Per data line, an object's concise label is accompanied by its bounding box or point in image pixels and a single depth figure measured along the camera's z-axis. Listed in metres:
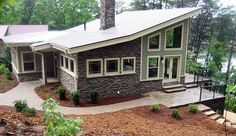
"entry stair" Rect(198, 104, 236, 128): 11.13
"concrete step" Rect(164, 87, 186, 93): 13.95
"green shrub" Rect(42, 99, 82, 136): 4.21
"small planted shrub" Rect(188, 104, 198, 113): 11.20
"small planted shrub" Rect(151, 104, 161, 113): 10.87
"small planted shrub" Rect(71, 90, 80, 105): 11.34
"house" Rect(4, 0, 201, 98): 11.97
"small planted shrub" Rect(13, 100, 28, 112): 9.34
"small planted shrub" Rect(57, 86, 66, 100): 12.05
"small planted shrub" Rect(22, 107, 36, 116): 8.92
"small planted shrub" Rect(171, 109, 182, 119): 10.40
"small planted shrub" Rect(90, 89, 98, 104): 11.70
